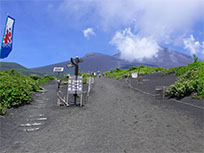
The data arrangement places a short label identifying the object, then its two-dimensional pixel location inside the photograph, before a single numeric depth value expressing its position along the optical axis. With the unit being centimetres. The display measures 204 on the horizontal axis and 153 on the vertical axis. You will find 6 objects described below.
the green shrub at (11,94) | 857
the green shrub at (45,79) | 2698
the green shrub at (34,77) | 2758
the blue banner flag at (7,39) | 845
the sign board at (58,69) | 972
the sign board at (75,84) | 1006
